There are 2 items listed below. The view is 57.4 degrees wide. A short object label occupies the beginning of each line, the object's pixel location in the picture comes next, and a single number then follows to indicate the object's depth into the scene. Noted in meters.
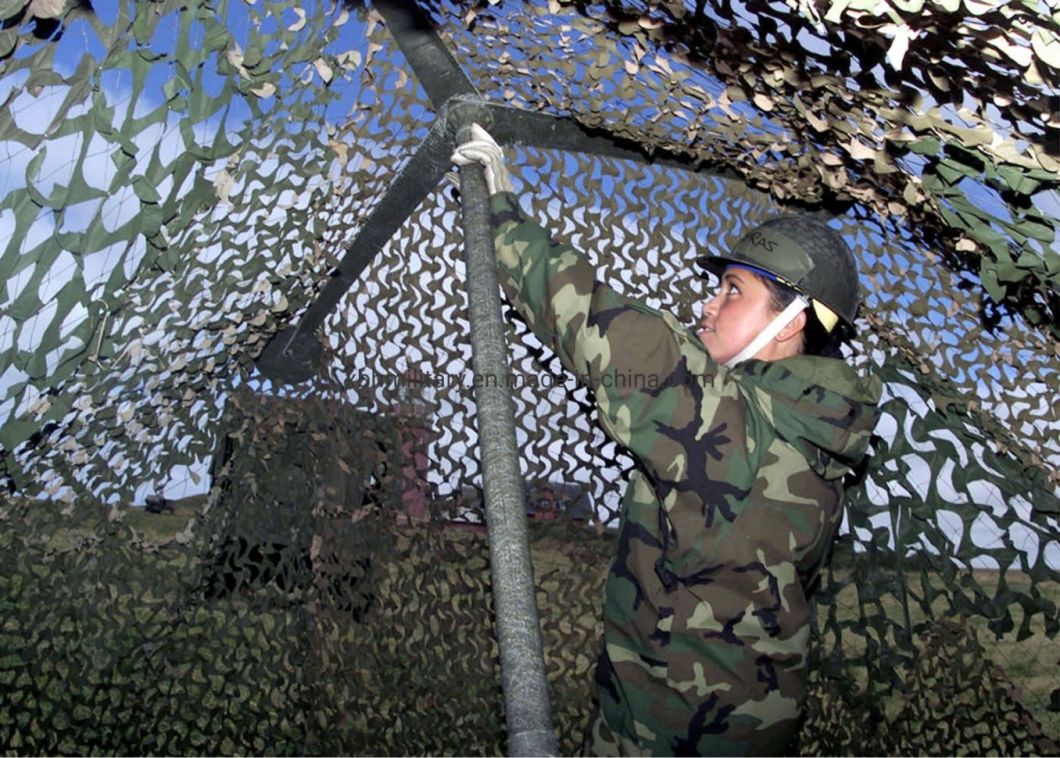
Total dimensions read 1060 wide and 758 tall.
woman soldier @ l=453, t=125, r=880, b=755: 1.58
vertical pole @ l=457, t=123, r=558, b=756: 1.41
